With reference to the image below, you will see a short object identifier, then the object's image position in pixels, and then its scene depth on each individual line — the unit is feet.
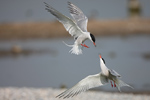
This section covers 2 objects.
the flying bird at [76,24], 46.42
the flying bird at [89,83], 43.86
